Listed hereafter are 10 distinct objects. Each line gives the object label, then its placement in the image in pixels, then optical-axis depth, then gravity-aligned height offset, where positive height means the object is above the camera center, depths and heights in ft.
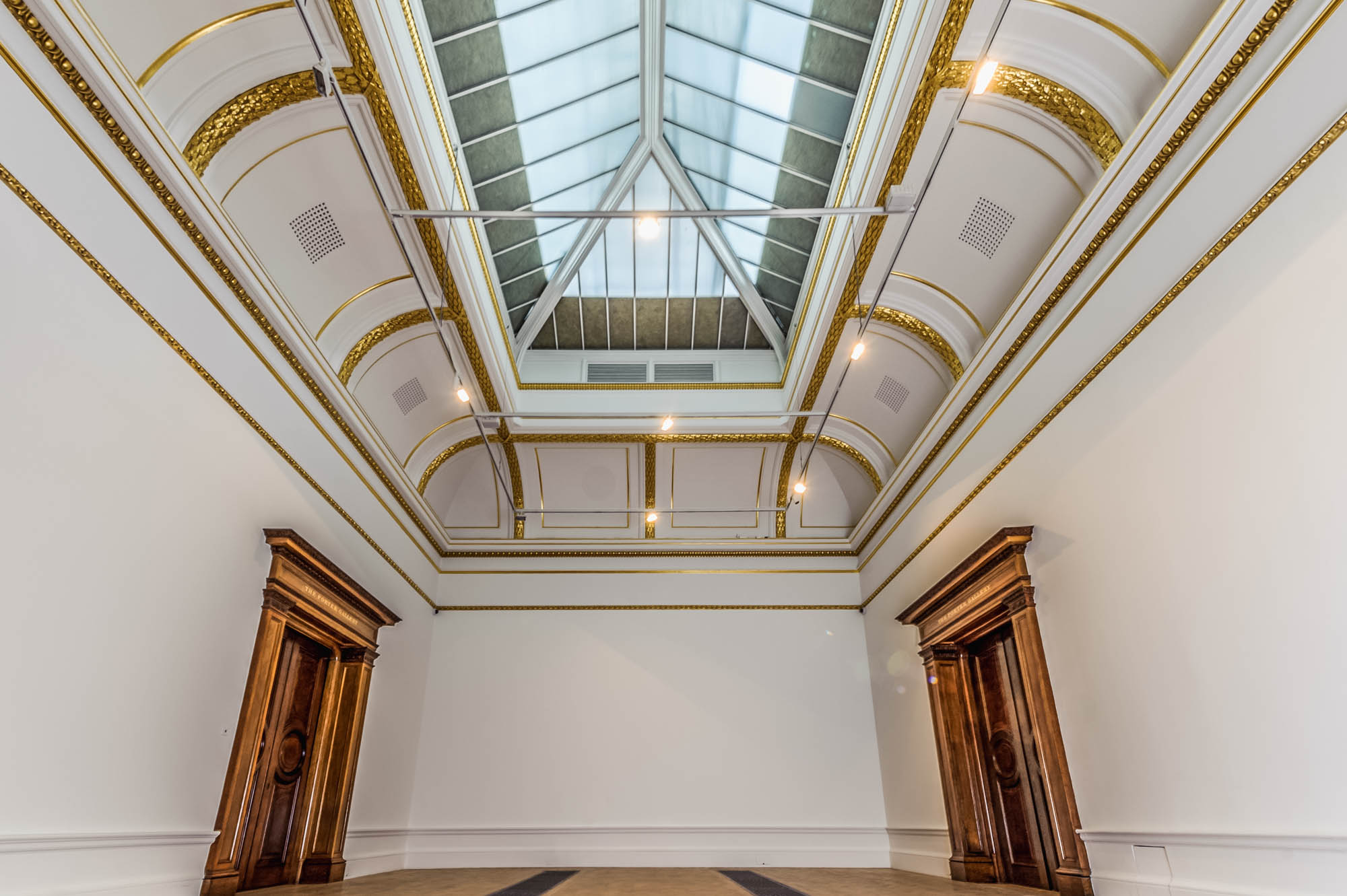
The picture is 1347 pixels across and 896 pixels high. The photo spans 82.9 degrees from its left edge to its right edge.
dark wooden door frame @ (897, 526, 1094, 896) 18.21 +2.37
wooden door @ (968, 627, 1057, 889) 21.76 +0.21
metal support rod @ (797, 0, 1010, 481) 13.67 +12.53
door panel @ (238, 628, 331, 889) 21.86 +0.50
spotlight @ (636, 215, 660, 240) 19.66 +13.28
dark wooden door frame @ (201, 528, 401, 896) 17.87 +2.44
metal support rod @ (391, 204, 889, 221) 18.26 +12.97
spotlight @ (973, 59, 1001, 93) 15.11 +13.14
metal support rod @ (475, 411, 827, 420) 29.45 +13.99
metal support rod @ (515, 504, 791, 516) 31.25 +11.05
